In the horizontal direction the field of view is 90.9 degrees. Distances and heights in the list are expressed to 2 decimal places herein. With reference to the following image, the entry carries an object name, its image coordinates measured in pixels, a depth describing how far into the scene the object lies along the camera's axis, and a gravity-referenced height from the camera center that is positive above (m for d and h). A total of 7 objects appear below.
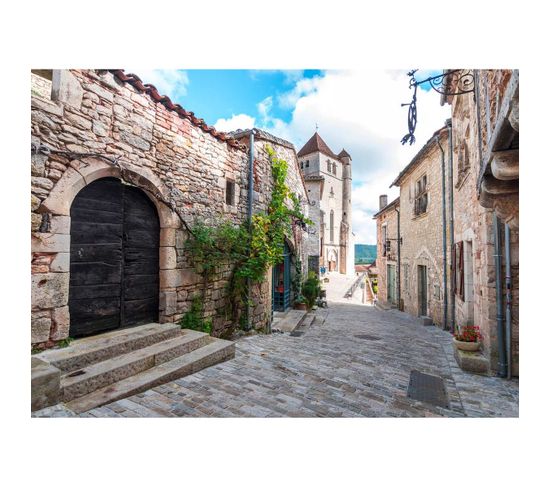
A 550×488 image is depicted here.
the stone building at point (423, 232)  7.05 +0.59
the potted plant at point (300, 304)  8.60 -1.70
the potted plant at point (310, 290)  9.27 -1.36
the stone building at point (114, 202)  2.65 +0.61
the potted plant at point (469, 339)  3.88 -1.30
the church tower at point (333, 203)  29.77 +5.57
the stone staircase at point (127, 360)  2.28 -1.13
